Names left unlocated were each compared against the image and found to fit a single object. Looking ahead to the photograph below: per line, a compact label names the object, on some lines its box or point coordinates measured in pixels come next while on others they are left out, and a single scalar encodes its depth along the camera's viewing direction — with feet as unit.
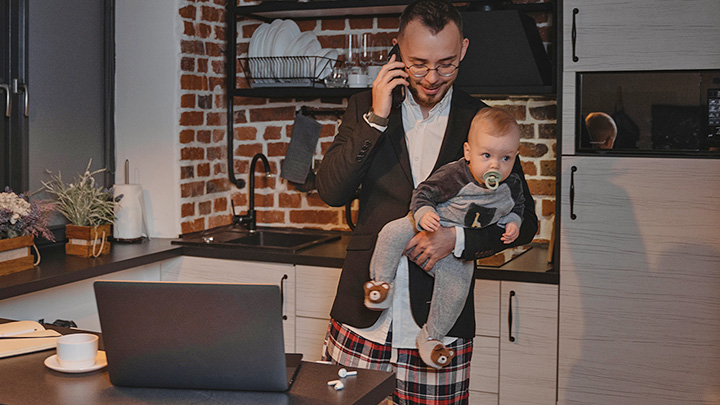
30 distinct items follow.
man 6.56
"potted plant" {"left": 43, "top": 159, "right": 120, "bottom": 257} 10.25
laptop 4.58
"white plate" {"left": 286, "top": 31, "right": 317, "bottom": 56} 11.42
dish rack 11.25
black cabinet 10.16
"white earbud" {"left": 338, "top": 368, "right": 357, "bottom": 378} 5.06
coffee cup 5.17
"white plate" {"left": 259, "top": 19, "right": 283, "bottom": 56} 11.50
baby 6.44
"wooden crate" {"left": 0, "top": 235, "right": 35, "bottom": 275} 8.85
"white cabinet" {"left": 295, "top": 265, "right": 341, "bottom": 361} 10.06
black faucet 12.12
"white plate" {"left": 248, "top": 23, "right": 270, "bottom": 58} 11.61
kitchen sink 11.18
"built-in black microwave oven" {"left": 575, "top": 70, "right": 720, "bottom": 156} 8.63
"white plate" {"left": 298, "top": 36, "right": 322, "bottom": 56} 11.39
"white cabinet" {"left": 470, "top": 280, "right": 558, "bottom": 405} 9.08
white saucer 5.10
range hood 9.66
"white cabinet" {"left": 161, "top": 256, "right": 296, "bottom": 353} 10.34
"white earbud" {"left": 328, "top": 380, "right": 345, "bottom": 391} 4.85
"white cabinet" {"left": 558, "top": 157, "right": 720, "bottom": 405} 8.65
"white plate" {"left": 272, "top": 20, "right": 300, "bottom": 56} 11.43
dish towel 11.96
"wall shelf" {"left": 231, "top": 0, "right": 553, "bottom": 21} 10.30
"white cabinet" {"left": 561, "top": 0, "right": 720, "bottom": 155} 8.57
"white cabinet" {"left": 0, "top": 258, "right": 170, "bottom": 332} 9.17
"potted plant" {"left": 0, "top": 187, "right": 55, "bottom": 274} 8.91
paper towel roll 11.16
